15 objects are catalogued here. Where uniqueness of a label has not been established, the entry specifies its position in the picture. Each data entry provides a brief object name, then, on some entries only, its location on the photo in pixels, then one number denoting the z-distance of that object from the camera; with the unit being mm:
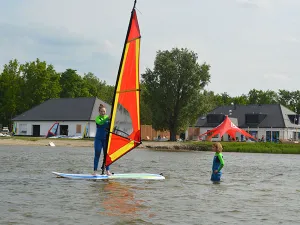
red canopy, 57750
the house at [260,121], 76812
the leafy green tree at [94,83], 100000
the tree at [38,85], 83775
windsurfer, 14852
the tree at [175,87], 60062
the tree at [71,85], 93750
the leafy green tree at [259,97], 123500
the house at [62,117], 68250
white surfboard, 14688
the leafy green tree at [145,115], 84812
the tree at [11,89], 83688
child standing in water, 14987
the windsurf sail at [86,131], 66875
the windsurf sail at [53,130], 65056
